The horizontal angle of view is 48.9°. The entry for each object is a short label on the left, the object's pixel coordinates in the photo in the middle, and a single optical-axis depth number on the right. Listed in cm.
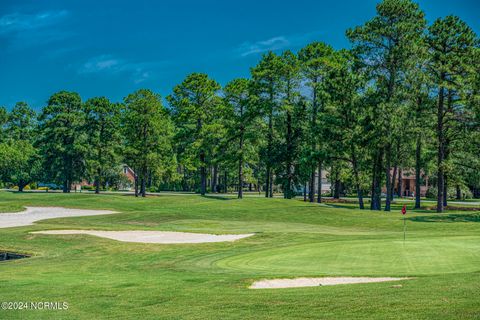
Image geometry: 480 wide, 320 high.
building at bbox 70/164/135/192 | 10976
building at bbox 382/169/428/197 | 10100
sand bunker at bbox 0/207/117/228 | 3819
